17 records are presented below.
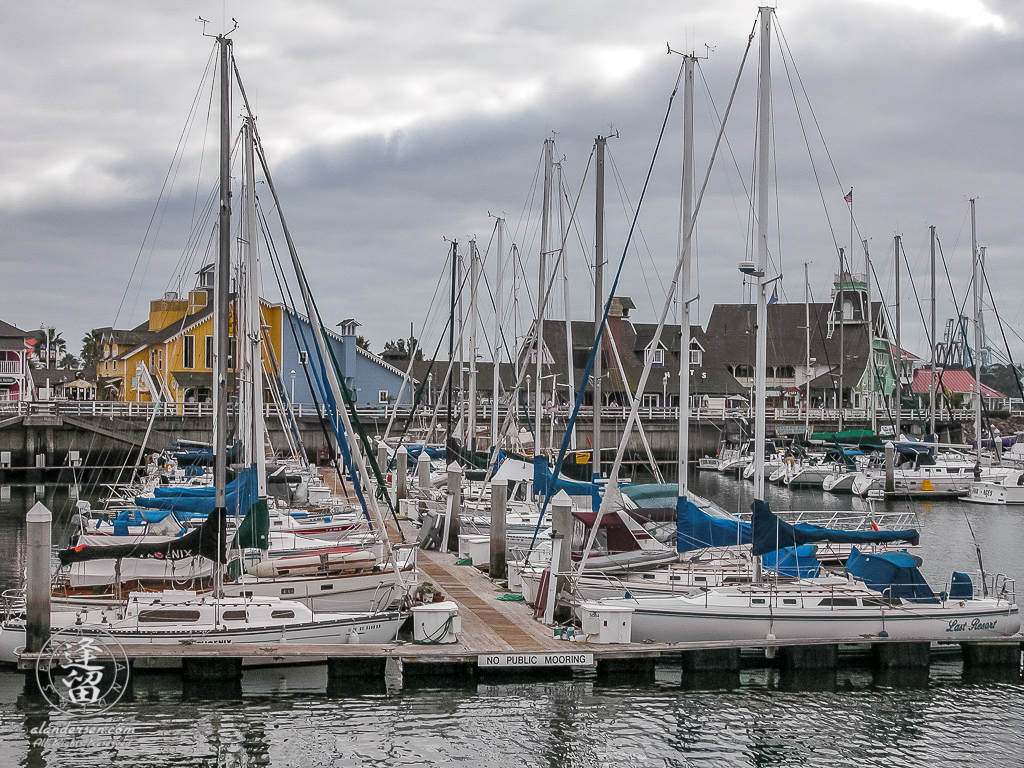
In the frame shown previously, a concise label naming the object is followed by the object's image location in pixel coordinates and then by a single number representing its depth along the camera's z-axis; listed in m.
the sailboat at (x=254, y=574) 20.80
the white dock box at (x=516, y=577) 24.97
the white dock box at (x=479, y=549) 29.19
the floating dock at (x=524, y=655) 19.77
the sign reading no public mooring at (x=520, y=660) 19.80
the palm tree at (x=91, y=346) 118.84
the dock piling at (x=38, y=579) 18.72
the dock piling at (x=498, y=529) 27.53
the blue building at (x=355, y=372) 75.25
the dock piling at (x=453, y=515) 32.56
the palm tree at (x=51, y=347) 129.62
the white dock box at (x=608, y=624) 20.83
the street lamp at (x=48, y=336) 122.18
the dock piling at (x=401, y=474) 42.68
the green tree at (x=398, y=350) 103.35
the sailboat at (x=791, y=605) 21.67
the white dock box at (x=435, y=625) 20.52
